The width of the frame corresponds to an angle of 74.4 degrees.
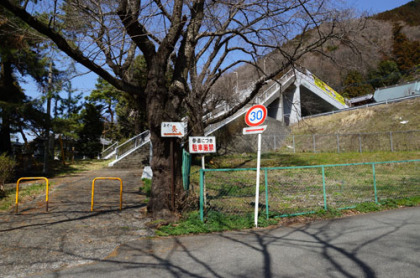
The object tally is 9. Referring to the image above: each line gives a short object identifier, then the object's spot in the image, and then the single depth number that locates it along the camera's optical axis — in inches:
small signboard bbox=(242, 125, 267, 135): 243.8
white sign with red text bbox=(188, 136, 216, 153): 266.1
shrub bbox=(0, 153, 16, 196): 401.4
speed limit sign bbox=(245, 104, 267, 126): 246.4
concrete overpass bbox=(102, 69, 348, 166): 839.7
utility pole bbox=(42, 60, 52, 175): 692.6
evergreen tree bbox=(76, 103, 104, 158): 1533.0
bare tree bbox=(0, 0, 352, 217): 254.7
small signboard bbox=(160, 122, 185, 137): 261.0
